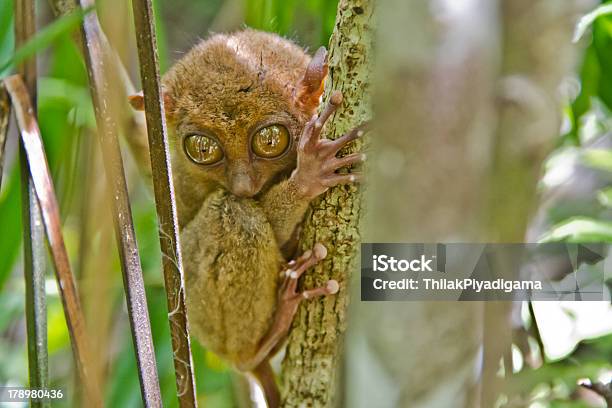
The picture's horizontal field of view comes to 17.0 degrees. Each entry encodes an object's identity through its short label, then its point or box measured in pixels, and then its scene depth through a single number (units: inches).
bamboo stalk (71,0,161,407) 26.0
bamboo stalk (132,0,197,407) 25.6
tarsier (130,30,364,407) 29.0
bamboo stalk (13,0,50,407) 27.0
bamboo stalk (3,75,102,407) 26.6
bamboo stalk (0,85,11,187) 28.0
